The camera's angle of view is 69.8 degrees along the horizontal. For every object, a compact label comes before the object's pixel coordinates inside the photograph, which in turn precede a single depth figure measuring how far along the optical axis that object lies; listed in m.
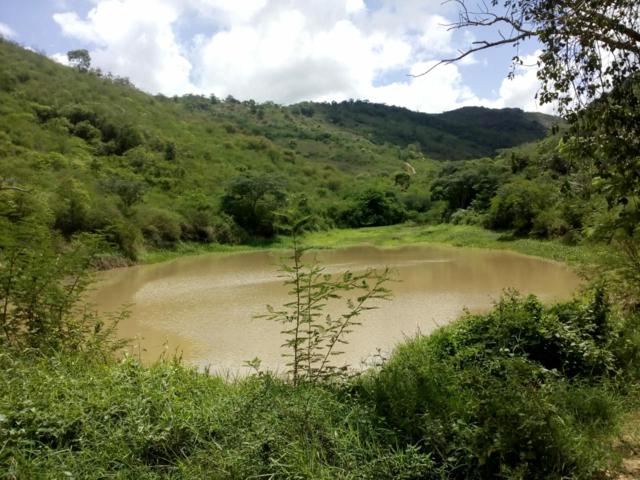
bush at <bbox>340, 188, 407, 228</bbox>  47.25
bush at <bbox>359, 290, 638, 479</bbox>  2.63
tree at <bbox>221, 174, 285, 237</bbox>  33.72
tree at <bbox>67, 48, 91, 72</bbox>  49.72
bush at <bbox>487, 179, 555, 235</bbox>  27.84
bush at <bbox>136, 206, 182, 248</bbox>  26.12
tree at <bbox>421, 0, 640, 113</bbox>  3.22
